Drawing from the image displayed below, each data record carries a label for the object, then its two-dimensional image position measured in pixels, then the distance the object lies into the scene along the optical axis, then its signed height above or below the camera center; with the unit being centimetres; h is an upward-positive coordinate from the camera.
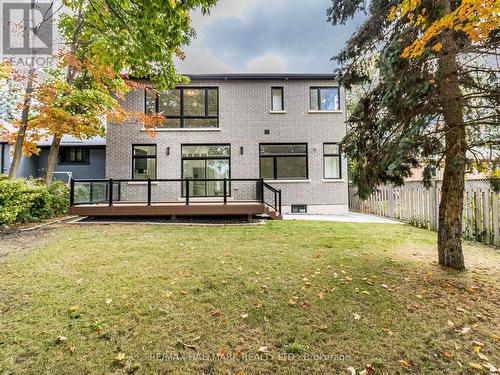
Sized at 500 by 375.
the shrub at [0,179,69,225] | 688 -17
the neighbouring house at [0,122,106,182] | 1591 +231
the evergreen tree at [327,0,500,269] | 380 +148
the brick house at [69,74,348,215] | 1224 +279
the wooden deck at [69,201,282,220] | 855 -52
